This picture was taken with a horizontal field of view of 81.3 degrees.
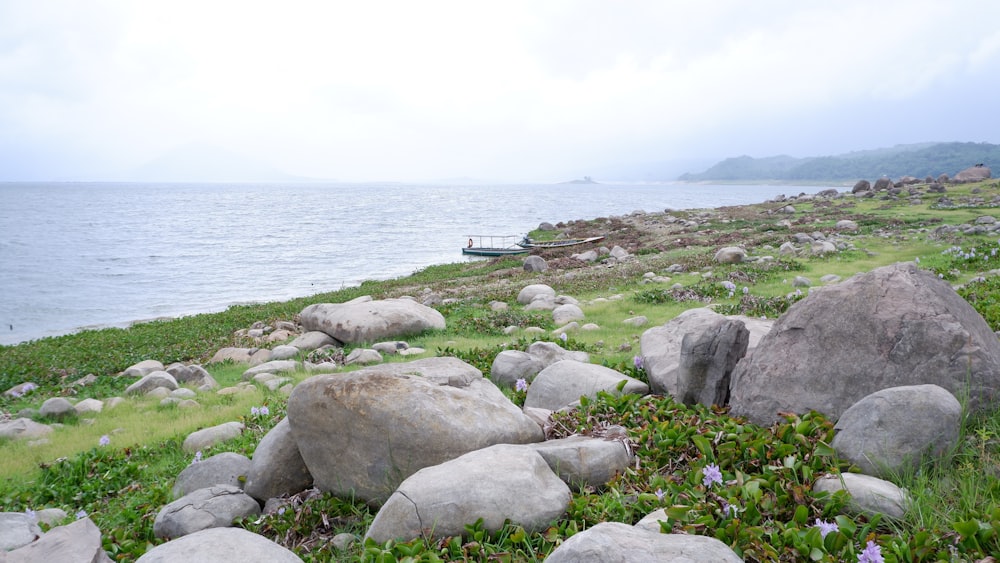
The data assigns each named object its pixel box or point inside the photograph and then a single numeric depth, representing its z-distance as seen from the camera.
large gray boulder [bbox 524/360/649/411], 6.64
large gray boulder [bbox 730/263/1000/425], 4.63
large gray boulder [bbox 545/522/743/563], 2.92
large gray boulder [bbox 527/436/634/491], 4.51
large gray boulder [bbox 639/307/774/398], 6.46
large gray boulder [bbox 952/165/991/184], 63.19
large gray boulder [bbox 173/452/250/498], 5.74
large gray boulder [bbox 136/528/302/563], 3.63
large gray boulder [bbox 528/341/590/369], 8.98
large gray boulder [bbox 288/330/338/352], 14.12
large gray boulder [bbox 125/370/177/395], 11.30
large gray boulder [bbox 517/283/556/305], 17.69
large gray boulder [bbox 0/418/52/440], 9.03
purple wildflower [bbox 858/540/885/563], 2.98
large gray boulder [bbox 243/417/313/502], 5.36
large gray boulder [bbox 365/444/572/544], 3.89
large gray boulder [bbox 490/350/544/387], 8.24
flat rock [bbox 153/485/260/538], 4.80
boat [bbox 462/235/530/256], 40.89
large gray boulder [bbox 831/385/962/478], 3.93
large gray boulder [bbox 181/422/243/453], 7.61
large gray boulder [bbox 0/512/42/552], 4.64
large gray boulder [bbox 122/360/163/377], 13.26
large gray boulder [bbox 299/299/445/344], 13.89
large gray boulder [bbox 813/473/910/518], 3.56
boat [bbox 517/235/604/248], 38.00
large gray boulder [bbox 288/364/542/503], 4.75
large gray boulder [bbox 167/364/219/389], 11.60
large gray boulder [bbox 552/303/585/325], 13.69
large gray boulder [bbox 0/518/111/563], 4.16
